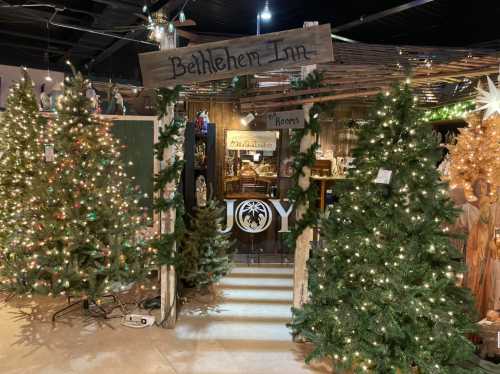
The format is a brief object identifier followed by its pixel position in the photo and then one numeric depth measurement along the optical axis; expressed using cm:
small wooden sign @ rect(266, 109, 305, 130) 309
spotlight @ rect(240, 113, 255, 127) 347
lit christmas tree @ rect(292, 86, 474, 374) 251
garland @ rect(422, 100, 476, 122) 536
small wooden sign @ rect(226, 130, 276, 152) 705
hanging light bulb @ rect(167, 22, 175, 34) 319
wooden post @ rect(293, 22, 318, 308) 317
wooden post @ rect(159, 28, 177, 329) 349
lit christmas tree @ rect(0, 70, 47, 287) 443
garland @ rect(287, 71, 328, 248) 313
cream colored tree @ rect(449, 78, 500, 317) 330
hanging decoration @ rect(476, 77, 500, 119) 296
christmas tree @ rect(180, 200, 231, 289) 421
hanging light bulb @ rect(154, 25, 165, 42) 323
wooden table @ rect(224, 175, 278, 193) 691
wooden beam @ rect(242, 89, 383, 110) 286
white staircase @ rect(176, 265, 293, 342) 350
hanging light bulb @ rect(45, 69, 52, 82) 579
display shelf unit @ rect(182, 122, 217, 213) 447
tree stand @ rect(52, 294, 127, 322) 382
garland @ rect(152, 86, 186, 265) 334
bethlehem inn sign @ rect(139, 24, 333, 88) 254
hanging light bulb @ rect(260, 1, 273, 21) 484
